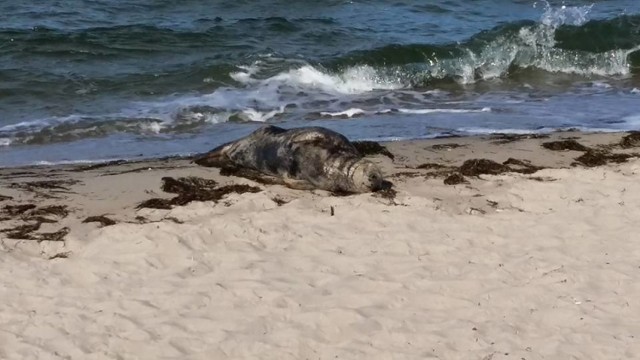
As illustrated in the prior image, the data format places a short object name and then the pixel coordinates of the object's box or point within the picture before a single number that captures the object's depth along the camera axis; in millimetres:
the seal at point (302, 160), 14258
